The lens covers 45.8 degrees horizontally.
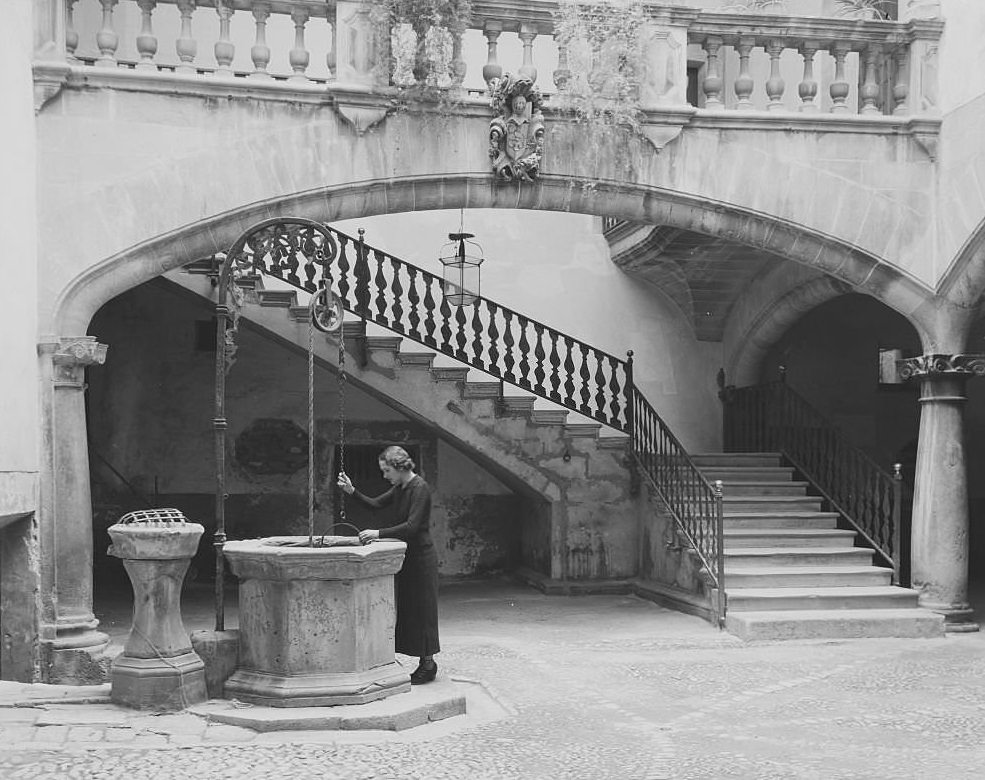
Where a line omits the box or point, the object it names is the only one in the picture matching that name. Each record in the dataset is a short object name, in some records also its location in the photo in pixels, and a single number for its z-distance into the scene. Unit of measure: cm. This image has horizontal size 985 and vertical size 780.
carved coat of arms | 1027
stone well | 684
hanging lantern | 1367
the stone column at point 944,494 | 1112
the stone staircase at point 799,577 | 1057
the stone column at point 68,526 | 916
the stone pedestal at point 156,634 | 684
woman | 766
